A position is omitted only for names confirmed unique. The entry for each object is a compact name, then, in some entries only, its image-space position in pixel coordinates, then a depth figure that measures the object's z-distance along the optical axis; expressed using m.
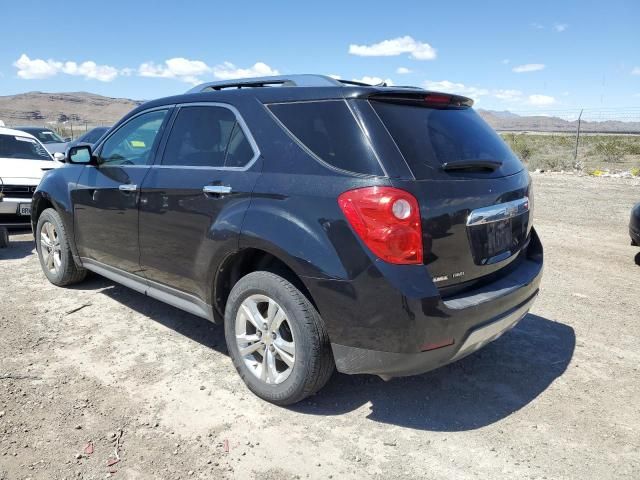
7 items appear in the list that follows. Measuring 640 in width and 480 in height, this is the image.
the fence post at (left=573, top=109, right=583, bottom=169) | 18.14
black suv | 2.49
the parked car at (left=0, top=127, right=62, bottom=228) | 7.44
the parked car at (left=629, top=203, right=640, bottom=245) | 6.11
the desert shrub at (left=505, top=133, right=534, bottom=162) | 22.97
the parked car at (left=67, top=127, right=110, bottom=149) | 14.26
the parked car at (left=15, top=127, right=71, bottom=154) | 13.82
